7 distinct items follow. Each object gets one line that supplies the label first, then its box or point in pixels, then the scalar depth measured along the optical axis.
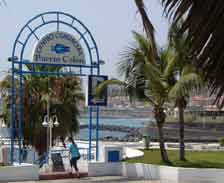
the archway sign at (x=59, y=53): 20.31
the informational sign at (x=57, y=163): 20.83
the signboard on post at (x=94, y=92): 21.16
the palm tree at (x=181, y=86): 18.54
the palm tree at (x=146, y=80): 20.06
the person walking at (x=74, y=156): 19.88
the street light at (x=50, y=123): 23.64
